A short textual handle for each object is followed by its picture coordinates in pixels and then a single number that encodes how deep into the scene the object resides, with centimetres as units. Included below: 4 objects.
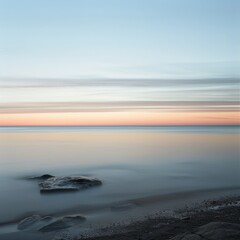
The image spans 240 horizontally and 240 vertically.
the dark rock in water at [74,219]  1481
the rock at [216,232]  831
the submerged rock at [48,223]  1376
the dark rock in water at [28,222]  1424
